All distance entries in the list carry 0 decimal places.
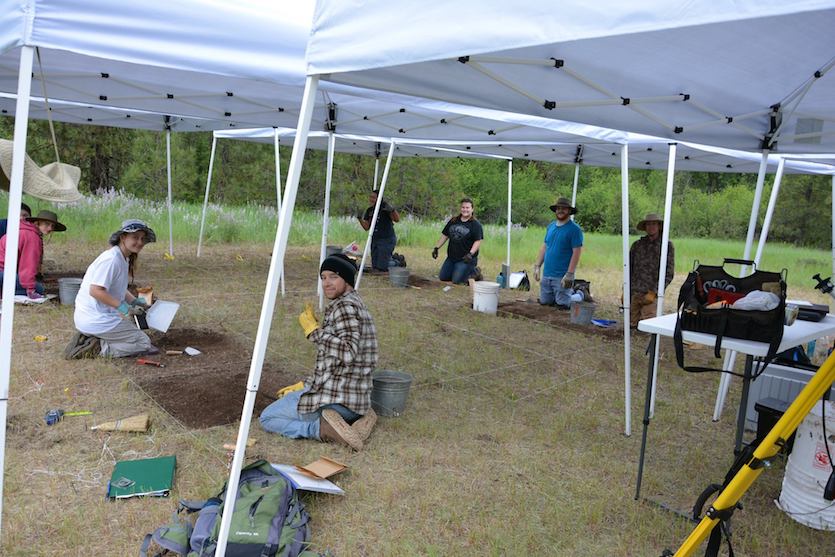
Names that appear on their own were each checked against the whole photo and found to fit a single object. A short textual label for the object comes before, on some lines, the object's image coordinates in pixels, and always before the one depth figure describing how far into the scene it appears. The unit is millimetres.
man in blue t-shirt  7918
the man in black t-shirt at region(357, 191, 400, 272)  11125
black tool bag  2602
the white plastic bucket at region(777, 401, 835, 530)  2994
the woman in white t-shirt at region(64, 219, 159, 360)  4648
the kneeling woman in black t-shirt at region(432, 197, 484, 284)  10336
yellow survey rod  1636
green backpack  2418
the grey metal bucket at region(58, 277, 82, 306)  6551
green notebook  2928
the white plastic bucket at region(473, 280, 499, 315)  8180
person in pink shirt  6105
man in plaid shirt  3613
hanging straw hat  4207
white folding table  2645
